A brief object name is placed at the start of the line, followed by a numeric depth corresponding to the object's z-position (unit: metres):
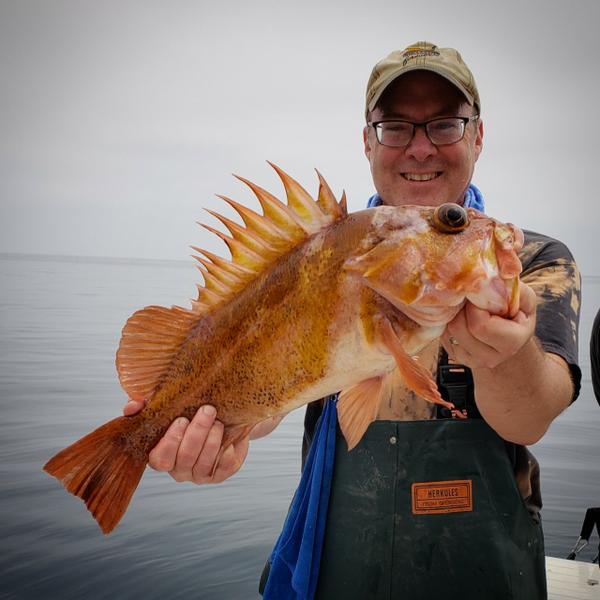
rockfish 0.45
